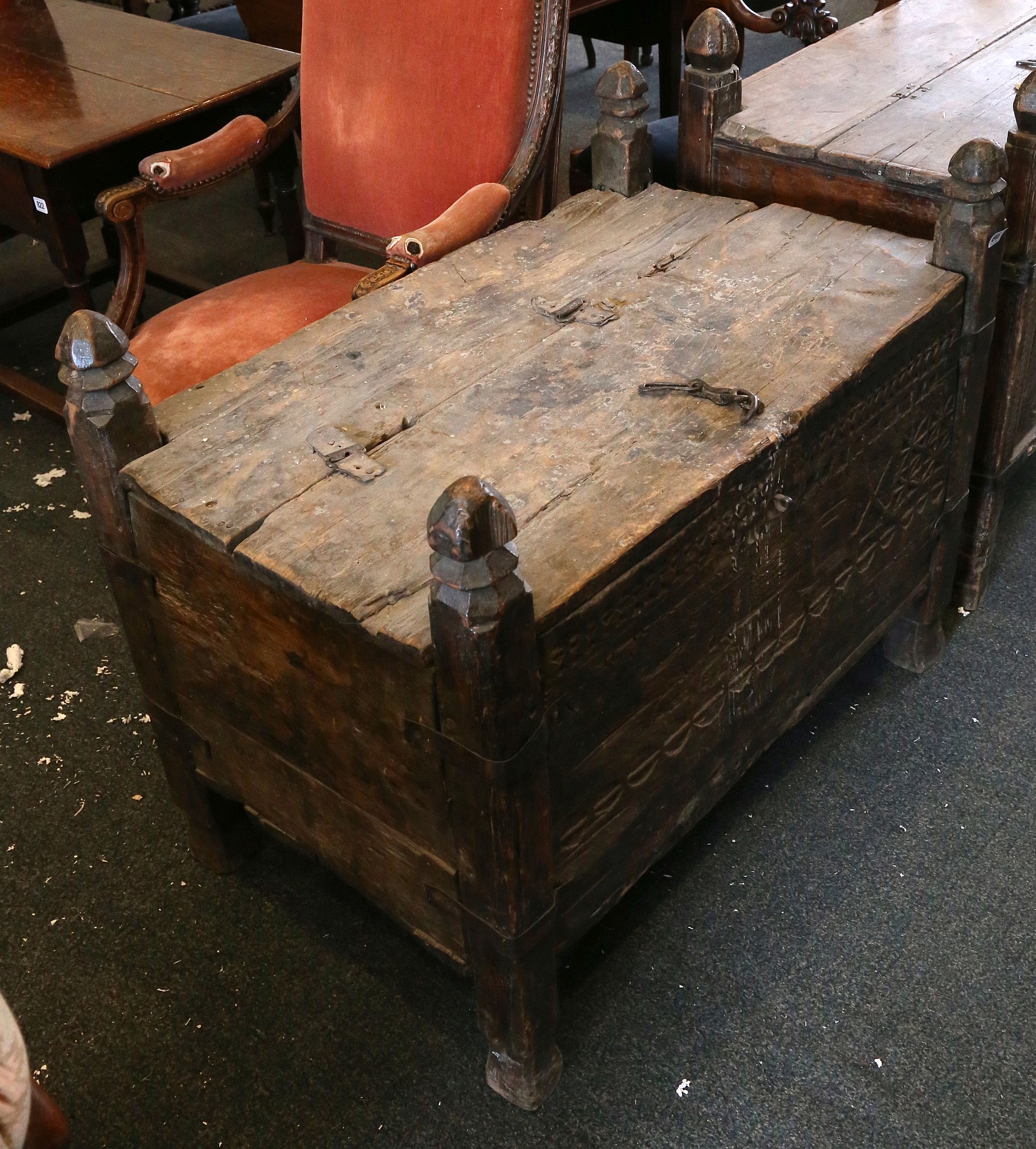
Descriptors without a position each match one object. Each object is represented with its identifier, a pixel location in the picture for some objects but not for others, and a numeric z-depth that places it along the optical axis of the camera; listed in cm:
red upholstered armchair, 210
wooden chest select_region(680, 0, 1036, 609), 191
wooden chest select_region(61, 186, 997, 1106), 129
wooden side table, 246
